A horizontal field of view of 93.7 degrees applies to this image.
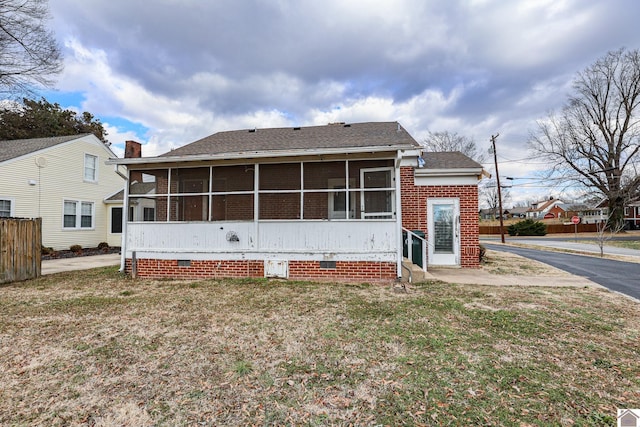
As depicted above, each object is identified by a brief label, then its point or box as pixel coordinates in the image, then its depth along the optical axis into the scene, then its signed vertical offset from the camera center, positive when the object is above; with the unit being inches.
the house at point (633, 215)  1731.5 +37.0
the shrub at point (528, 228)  1314.0 -27.6
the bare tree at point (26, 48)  538.0 +338.7
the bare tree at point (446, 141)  1514.5 +412.8
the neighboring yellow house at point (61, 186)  528.7 +77.9
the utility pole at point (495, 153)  954.5 +223.2
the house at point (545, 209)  2573.8 +118.6
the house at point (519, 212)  3253.7 +109.6
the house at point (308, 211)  286.8 +15.9
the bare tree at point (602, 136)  1214.9 +365.5
